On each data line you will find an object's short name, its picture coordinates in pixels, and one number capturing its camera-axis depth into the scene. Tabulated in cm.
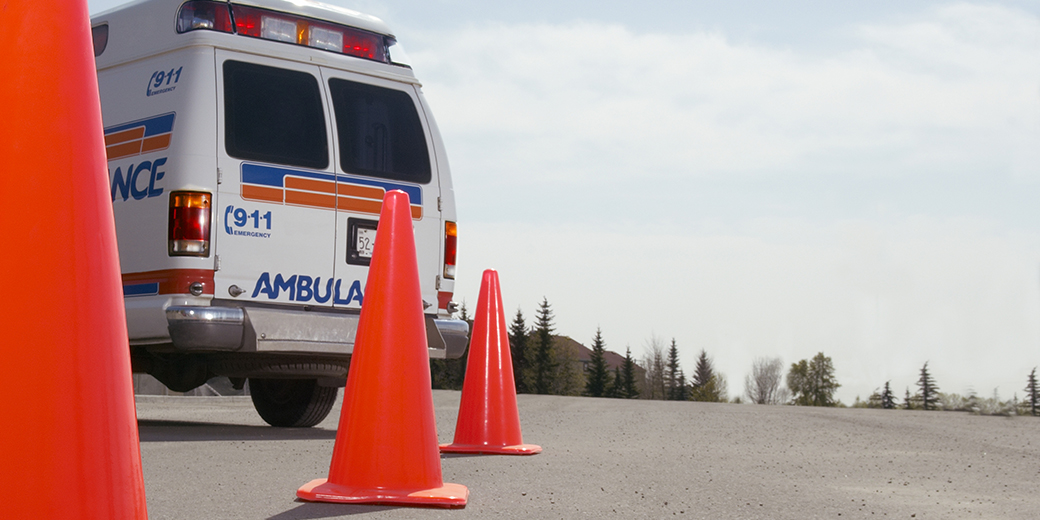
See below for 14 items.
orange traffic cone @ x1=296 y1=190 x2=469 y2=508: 430
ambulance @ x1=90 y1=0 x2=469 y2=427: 688
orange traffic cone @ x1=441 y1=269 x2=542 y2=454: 673
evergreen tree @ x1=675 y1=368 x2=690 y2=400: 10862
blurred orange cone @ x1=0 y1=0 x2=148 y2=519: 237
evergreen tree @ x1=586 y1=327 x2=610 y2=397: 9181
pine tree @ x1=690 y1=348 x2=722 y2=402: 12400
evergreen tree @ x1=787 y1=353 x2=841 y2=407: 9319
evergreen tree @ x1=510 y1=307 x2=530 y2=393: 8517
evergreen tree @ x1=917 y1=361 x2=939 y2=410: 6207
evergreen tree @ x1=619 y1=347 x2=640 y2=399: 9656
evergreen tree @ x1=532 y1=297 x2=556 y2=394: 8412
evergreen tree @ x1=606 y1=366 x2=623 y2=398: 9267
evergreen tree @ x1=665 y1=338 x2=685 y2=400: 11000
